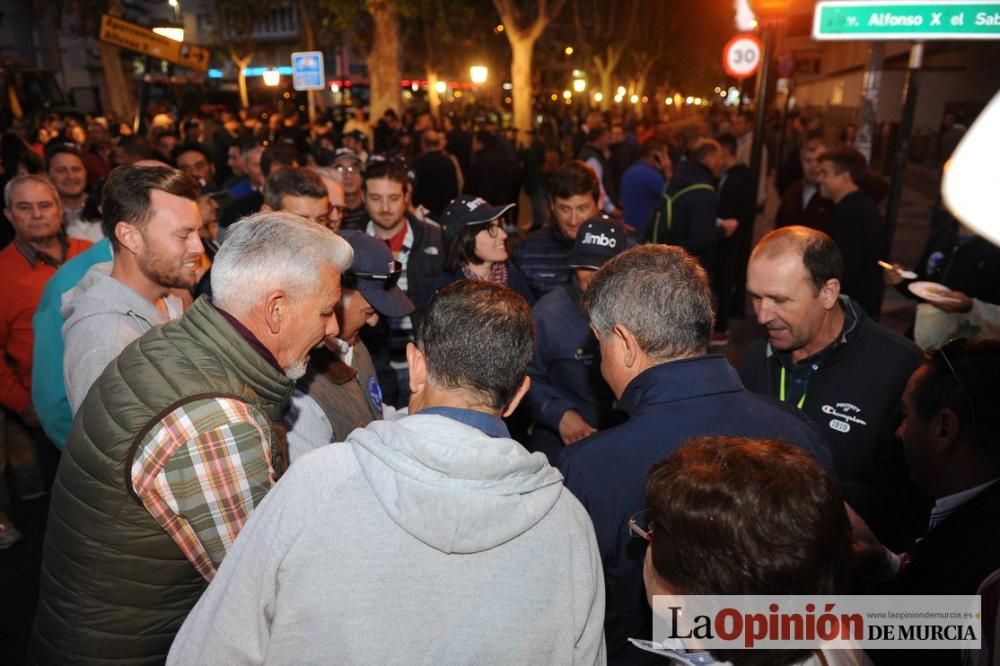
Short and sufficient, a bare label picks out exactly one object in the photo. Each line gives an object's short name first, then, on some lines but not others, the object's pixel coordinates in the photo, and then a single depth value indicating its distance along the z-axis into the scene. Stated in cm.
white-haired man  176
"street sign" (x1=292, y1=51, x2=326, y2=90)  1602
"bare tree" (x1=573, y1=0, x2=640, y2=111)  3228
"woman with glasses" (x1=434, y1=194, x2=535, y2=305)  446
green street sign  511
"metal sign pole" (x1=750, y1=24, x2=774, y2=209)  723
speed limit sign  1130
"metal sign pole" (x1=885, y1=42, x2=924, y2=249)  642
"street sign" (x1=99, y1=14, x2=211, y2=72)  1038
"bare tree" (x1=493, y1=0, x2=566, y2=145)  2045
